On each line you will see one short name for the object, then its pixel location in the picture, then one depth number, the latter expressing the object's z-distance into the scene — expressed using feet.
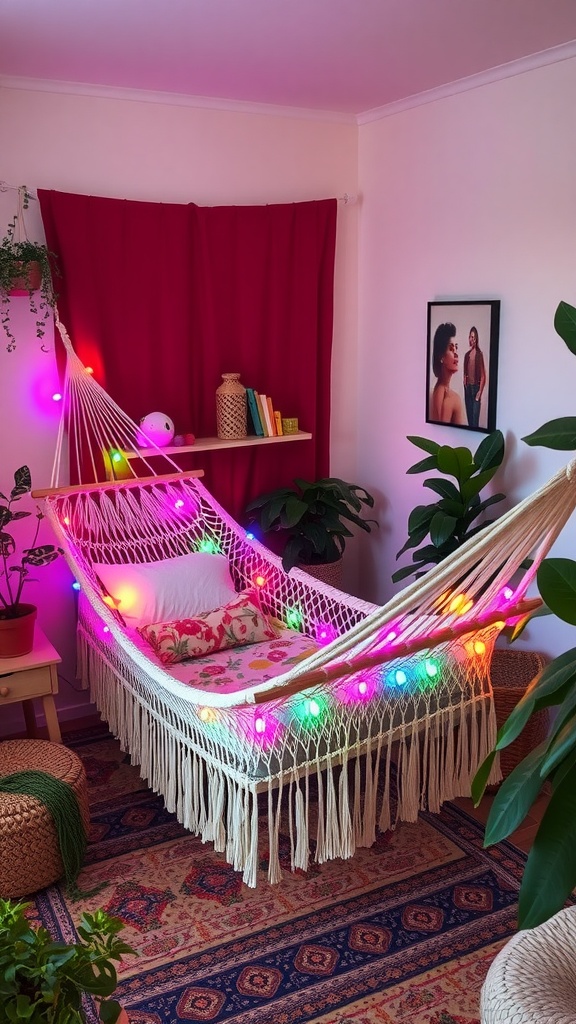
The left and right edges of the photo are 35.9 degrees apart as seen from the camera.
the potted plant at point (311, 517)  11.44
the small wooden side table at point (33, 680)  9.26
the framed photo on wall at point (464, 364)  10.47
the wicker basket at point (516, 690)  9.43
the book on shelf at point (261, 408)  11.77
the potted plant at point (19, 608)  9.41
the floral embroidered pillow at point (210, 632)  9.65
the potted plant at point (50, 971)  4.07
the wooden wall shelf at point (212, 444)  10.98
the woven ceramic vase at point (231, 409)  11.48
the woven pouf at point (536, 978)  5.33
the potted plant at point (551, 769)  4.52
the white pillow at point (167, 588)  10.21
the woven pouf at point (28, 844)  7.86
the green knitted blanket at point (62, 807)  8.06
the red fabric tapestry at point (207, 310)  10.66
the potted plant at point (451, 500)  10.09
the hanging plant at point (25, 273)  9.66
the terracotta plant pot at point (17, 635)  9.38
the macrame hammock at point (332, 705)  6.68
